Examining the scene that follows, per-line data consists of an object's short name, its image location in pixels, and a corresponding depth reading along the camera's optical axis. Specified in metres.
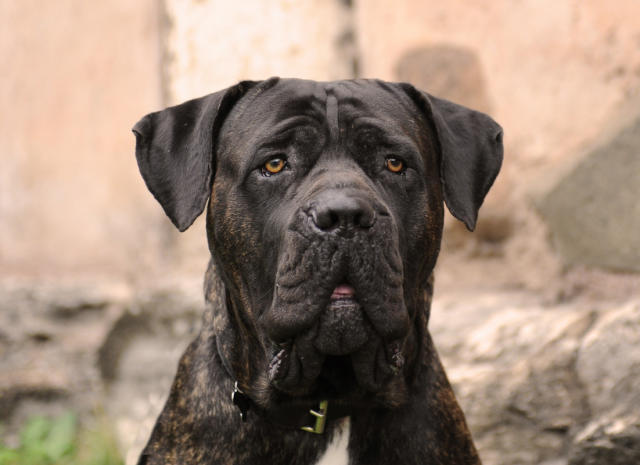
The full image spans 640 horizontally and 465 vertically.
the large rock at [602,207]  8.14
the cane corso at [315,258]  5.34
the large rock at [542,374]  7.51
